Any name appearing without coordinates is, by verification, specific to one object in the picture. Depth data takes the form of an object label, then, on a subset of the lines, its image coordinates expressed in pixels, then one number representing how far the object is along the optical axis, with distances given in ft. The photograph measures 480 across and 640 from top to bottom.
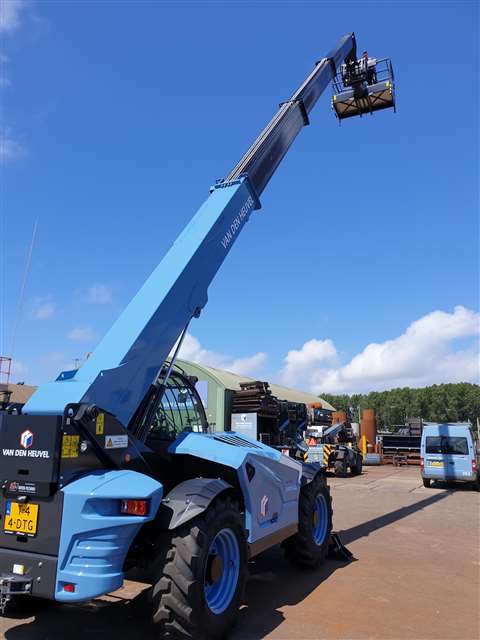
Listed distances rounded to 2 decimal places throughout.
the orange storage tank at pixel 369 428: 110.71
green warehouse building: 80.55
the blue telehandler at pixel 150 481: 12.71
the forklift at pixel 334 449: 68.74
